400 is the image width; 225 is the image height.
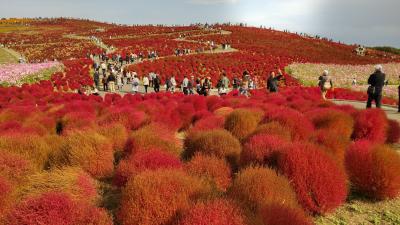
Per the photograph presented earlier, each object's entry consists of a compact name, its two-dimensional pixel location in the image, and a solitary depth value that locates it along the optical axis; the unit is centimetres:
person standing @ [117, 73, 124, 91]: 2953
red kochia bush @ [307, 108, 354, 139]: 973
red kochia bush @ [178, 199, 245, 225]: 389
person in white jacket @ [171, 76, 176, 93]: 2705
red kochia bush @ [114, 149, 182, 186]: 623
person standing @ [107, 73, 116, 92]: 2711
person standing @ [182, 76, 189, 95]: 2456
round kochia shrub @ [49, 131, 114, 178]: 728
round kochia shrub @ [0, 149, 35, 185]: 651
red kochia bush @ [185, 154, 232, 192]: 630
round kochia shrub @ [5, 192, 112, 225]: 464
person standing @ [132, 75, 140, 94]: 2672
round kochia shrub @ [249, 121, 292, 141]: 827
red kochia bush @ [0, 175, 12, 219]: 568
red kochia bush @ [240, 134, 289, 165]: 659
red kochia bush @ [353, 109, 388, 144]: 1004
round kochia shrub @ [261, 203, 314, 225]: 420
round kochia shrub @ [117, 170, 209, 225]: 471
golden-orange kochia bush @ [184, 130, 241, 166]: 752
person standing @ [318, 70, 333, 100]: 1620
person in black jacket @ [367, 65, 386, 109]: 1309
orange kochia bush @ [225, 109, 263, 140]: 983
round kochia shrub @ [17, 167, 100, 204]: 590
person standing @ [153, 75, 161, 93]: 2634
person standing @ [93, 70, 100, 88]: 2833
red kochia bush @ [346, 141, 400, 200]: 654
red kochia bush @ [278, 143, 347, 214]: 582
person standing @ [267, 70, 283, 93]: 1881
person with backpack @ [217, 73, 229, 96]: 2297
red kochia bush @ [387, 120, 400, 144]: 1038
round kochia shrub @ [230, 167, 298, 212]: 494
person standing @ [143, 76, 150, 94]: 2706
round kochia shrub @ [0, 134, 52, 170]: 742
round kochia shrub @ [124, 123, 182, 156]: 780
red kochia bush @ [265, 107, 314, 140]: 870
